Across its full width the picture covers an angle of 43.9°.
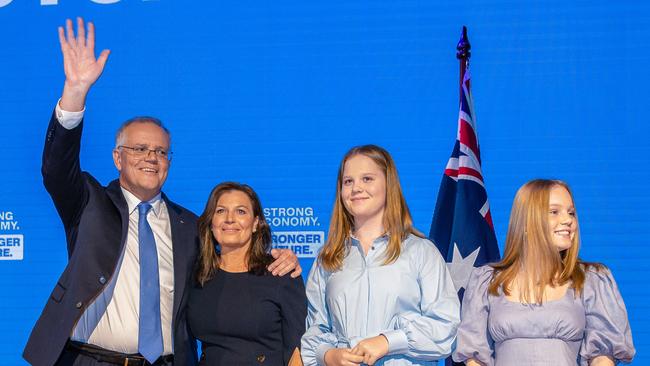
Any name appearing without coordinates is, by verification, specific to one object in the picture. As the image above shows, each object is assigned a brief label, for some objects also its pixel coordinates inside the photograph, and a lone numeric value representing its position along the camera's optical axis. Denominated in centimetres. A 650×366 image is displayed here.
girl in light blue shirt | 270
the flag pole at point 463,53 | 392
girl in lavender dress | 268
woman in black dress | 304
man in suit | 299
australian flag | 379
